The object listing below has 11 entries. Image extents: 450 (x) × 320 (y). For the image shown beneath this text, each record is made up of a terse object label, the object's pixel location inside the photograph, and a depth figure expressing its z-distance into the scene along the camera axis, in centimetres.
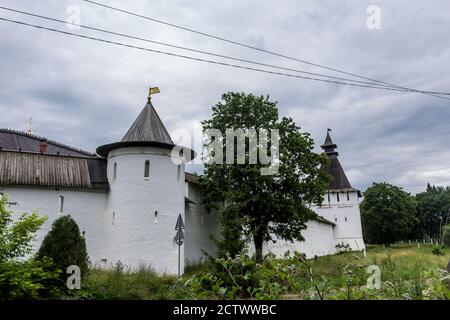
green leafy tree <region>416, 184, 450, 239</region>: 8050
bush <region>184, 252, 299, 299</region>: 312
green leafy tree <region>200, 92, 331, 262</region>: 2367
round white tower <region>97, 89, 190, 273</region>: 2125
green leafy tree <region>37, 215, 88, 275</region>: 1212
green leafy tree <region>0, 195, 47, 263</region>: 943
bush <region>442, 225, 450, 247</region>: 5544
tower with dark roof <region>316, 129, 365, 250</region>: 5252
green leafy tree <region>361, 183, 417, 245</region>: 5872
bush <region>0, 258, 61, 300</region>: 876
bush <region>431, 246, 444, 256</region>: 3489
